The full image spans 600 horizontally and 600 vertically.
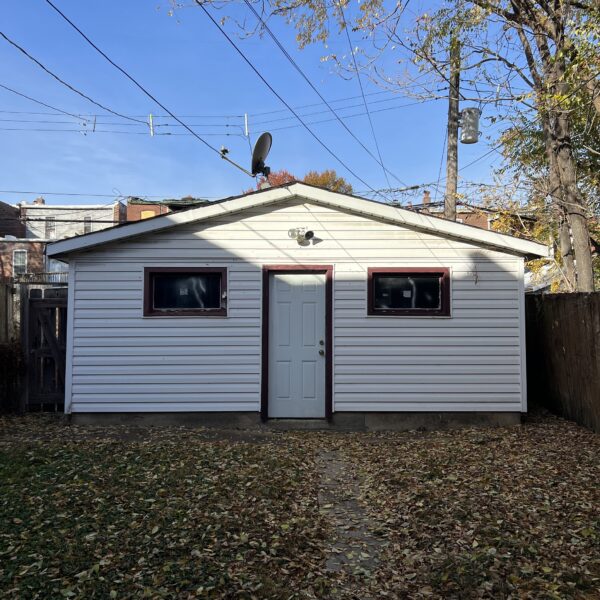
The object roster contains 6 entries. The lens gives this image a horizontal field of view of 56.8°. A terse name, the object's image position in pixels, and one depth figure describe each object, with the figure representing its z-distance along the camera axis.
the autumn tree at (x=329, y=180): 36.69
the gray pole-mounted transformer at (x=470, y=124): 11.35
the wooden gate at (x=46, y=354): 8.70
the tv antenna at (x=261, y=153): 9.02
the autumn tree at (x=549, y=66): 7.94
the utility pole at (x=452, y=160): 11.48
